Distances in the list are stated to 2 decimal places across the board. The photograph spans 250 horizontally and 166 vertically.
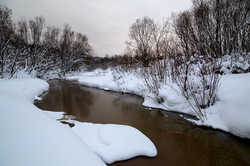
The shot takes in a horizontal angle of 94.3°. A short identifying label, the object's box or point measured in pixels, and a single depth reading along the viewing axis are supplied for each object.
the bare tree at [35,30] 20.25
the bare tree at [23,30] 18.98
